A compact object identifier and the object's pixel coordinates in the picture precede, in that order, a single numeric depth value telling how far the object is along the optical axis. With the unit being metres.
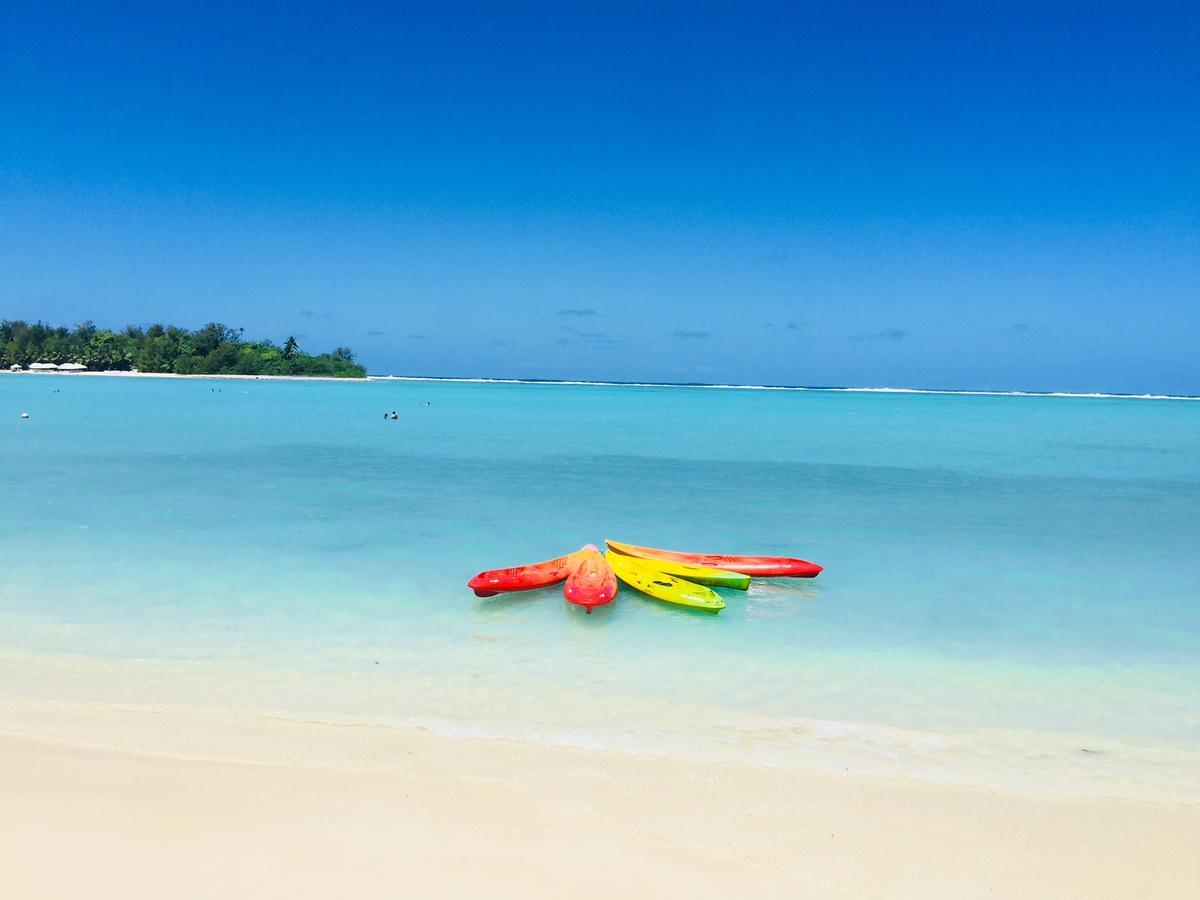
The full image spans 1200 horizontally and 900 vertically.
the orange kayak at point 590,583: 6.68
